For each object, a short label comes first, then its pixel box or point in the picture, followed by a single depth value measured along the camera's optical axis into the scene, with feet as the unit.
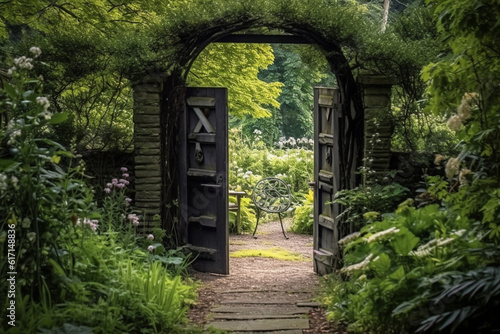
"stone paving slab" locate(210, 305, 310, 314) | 21.57
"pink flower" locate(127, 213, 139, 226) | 21.33
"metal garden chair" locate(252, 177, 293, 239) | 40.16
